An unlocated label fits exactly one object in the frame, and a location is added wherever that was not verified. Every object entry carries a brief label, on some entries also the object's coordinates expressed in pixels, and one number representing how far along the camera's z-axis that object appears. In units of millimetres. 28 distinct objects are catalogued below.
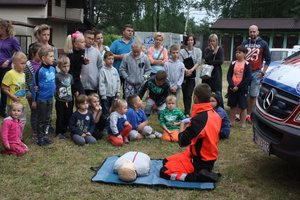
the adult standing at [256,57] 7926
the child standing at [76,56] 6461
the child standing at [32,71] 5992
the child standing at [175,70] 7594
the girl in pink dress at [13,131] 5367
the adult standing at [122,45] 7613
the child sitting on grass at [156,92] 7248
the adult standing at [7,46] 6865
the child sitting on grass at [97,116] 6465
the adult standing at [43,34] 6336
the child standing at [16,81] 5750
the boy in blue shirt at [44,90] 5762
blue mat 4469
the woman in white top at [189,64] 8109
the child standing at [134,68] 7160
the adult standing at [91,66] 6738
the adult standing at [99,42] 7495
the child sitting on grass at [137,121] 6625
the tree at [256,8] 47875
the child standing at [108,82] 6703
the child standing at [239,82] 7465
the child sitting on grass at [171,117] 6809
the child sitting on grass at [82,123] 6176
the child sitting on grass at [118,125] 6199
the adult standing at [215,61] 8141
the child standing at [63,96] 6152
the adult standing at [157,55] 7906
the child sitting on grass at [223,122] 6738
